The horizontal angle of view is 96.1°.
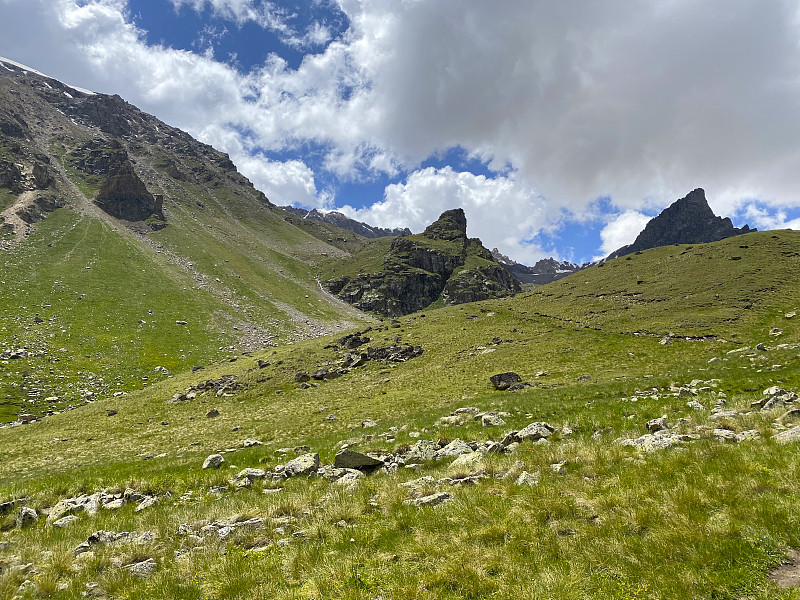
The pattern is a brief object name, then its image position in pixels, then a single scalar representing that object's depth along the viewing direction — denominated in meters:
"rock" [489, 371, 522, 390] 33.75
